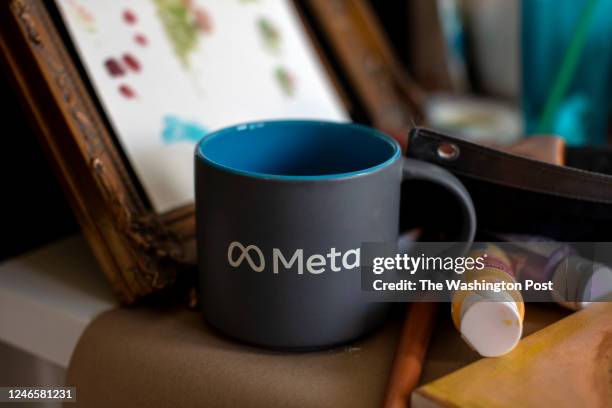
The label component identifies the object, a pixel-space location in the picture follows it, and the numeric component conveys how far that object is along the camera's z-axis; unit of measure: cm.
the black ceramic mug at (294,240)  35
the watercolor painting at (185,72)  47
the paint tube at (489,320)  34
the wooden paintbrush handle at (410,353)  34
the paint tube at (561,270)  39
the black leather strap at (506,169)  40
